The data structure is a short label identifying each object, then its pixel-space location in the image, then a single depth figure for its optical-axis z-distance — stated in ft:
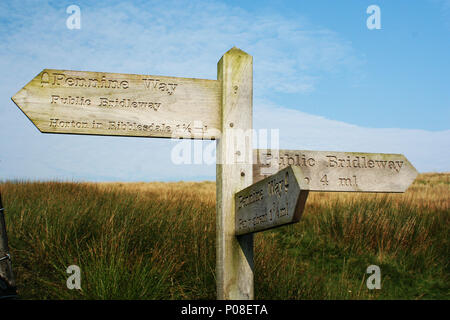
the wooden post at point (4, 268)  10.50
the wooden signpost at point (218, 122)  8.63
